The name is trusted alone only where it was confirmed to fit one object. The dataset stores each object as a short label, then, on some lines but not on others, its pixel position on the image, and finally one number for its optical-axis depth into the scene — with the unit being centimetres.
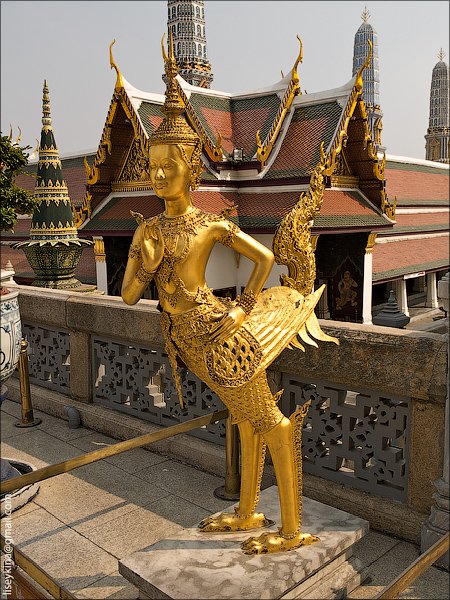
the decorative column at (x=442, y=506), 319
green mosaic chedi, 873
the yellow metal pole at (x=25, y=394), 537
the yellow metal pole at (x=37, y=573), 253
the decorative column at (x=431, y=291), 2456
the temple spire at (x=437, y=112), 5366
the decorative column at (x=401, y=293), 2158
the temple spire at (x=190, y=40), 4441
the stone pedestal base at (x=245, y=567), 266
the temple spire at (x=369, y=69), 5470
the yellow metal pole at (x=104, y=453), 294
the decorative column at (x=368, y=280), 1680
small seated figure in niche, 1711
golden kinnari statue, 279
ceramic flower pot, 323
